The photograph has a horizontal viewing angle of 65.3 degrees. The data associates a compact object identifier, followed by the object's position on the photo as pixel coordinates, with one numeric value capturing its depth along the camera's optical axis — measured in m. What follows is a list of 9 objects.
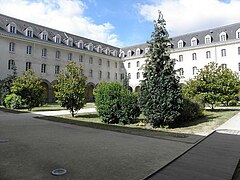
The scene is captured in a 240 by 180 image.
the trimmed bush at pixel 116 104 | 11.16
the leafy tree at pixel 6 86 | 25.14
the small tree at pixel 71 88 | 13.81
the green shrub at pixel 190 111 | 10.97
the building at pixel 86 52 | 29.83
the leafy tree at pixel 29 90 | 19.02
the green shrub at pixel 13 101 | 20.68
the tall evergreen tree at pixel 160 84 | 9.50
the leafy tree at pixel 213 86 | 16.28
